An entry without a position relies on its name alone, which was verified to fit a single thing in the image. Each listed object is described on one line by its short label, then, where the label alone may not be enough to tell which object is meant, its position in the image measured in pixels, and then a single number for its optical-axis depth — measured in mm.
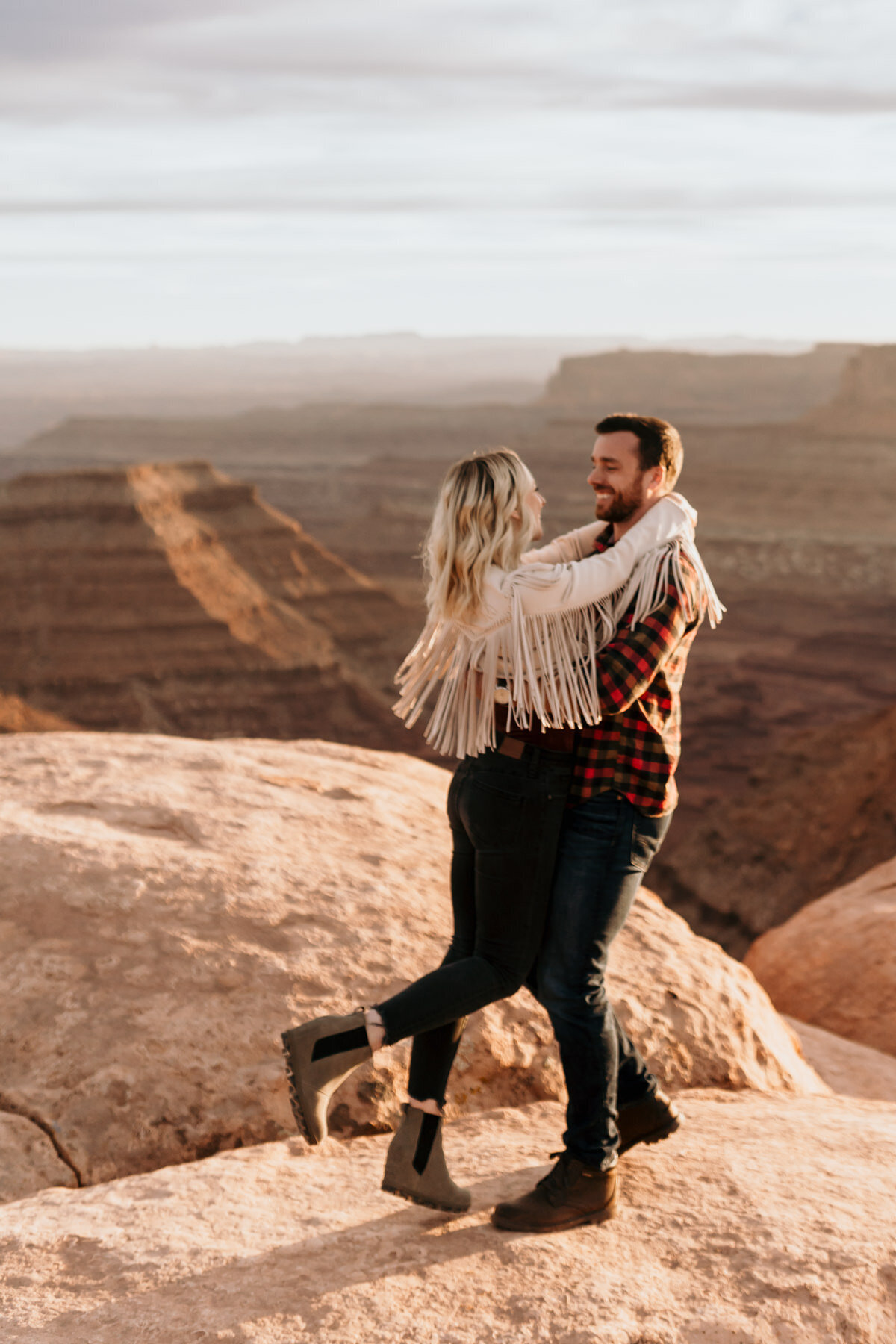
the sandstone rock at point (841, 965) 6164
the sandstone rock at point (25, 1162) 2936
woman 2475
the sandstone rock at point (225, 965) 3201
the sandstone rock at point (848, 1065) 4836
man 2510
